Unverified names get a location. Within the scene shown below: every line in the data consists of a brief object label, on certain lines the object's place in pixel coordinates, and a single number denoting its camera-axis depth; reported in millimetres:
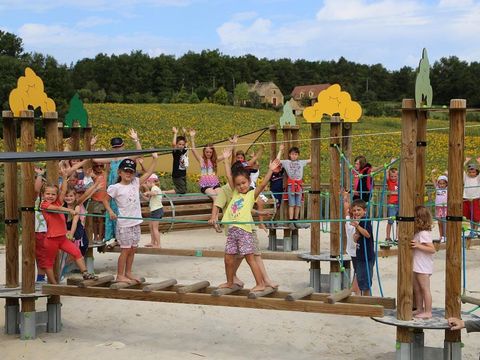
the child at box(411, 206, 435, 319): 6246
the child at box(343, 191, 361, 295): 8059
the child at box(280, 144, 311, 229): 12734
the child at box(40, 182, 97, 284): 7645
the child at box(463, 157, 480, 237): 12773
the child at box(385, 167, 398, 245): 13680
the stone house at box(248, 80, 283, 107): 88831
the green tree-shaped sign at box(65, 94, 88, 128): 10719
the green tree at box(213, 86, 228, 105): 69188
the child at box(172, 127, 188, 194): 13842
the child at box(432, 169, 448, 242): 12695
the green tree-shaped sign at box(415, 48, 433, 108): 5984
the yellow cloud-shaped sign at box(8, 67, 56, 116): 7620
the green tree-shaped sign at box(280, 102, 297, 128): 12562
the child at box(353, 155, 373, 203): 11492
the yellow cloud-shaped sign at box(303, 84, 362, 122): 9531
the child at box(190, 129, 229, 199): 12438
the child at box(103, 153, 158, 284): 7695
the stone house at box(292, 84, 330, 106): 81275
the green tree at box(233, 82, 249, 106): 76238
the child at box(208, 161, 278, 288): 7117
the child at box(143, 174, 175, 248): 11375
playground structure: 5949
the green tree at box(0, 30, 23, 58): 64625
